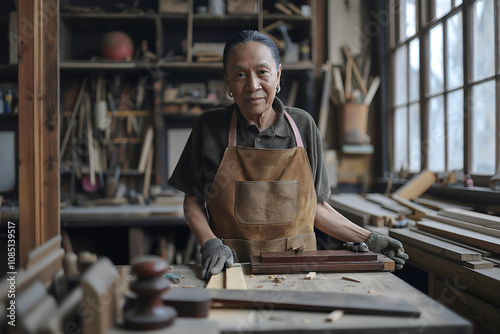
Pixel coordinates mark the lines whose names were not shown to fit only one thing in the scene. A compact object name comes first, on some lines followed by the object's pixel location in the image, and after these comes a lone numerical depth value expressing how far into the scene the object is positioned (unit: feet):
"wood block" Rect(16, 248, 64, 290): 2.61
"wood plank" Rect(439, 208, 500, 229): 6.31
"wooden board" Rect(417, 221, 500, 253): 5.66
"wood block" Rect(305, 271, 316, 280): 4.53
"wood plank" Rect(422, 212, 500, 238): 6.10
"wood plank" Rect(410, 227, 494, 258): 5.62
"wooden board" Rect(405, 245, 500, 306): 4.81
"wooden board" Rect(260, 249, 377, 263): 4.80
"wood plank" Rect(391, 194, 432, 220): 9.00
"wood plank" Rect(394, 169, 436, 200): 10.73
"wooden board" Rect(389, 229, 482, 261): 5.35
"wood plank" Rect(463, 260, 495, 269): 5.18
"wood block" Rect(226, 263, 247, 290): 4.09
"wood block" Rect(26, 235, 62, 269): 2.90
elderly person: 5.94
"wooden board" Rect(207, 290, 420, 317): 3.33
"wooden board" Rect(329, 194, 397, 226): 8.66
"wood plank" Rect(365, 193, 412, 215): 9.37
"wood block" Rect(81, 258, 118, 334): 2.55
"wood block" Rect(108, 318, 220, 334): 2.76
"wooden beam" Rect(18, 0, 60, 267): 5.28
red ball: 14.19
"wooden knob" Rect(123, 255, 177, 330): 2.76
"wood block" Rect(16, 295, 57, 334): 2.15
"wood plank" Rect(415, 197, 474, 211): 9.36
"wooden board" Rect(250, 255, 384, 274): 4.71
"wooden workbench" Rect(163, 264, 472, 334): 3.10
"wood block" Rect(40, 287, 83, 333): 2.19
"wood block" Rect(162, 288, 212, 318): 3.21
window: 9.23
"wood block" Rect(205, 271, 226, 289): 4.19
